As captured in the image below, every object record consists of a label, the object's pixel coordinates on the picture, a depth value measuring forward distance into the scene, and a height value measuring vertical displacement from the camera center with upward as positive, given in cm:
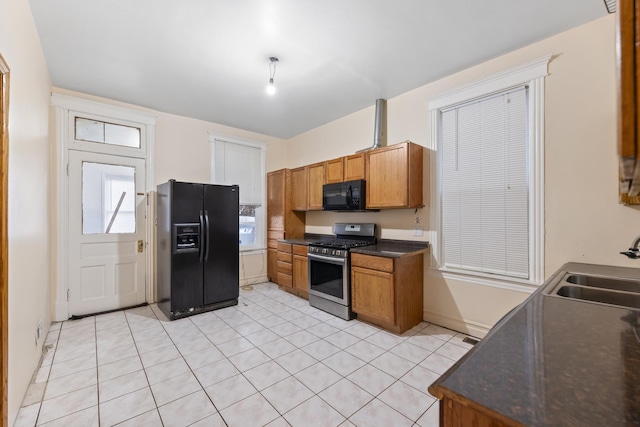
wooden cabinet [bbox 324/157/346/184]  401 +63
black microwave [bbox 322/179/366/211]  364 +23
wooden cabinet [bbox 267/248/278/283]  500 -97
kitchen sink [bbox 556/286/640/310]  149 -48
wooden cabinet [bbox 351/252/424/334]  293 -88
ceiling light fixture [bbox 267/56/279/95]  275 +155
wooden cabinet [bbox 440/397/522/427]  58 -46
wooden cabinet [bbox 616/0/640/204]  39 +19
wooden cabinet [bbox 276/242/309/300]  418 -91
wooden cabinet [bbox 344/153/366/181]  370 +63
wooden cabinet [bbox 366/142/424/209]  316 +43
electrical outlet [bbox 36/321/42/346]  236 -105
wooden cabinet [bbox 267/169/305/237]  493 +3
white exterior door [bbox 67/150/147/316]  346 -25
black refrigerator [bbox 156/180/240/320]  343 -47
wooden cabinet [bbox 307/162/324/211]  441 +46
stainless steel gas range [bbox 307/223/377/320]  339 -75
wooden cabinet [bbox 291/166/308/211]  471 +42
